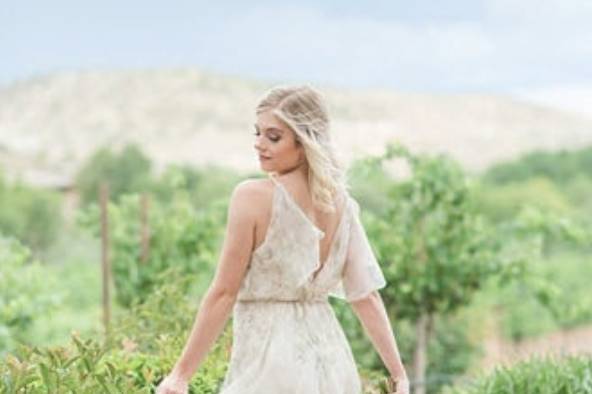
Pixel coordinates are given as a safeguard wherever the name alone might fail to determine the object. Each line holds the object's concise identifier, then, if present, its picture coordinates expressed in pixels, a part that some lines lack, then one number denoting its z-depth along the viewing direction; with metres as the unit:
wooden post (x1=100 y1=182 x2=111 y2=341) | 13.62
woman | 5.07
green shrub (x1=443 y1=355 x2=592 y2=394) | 8.45
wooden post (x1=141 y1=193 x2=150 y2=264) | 15.77
